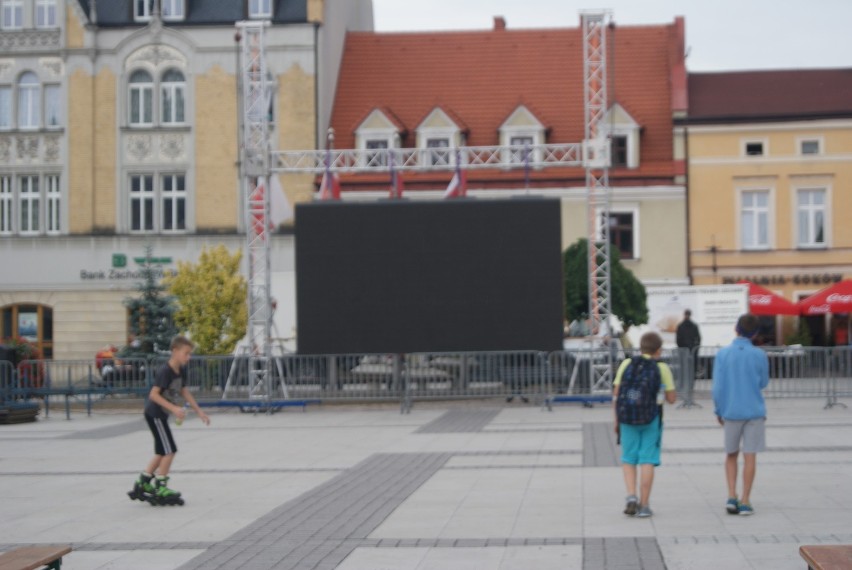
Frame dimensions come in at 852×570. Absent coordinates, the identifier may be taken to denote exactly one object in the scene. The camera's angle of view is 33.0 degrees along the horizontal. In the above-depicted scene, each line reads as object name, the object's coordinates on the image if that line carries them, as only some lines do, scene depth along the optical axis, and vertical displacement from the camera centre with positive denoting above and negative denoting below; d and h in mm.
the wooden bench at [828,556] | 7844 -1460
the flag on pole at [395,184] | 32450 +2739
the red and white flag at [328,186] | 32988 +2751
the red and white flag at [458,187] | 32219 +2636
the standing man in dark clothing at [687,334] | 30547 -713
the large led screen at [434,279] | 28875 +487
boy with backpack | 12180 -992
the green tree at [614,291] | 38719 +296
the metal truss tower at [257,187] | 29406 +2526
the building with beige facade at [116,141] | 45406 +5259
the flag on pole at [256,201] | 30719 +2213
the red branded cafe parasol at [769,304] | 42250 -130
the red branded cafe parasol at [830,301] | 41531 -55
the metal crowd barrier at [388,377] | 28188 -1466
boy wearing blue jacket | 12438 -833
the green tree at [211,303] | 39438 +74
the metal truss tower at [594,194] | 29797 +2334
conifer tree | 36156 -251
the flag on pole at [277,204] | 32344 +2309
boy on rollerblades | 13695 -1131
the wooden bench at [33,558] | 8406 -1511
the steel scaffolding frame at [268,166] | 29625 +2966
